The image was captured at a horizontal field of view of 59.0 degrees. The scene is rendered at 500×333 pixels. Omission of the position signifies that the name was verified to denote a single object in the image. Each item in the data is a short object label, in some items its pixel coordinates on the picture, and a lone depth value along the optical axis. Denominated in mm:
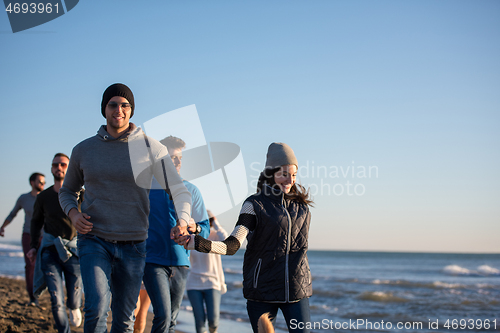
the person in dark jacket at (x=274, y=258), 3373
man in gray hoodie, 3037
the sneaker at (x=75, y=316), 5357
